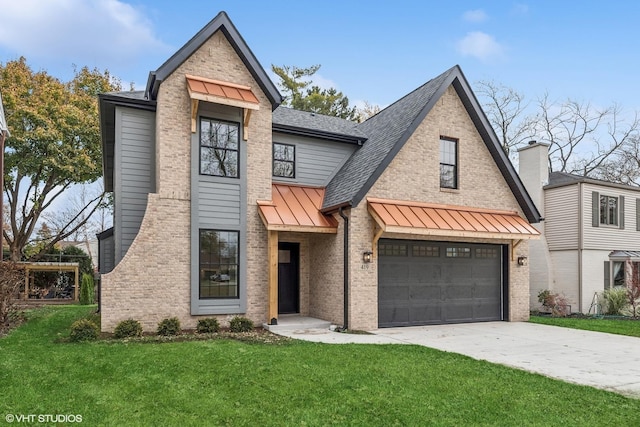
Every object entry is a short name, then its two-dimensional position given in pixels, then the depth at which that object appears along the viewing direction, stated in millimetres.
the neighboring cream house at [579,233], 19609
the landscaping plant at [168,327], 11172
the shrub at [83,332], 10008
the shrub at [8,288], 11539
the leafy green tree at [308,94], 34594
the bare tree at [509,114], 33094
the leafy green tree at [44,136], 23328
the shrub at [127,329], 10609
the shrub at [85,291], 22531
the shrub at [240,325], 11859
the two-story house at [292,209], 12031
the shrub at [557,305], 18859
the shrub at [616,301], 18641
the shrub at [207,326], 11656
